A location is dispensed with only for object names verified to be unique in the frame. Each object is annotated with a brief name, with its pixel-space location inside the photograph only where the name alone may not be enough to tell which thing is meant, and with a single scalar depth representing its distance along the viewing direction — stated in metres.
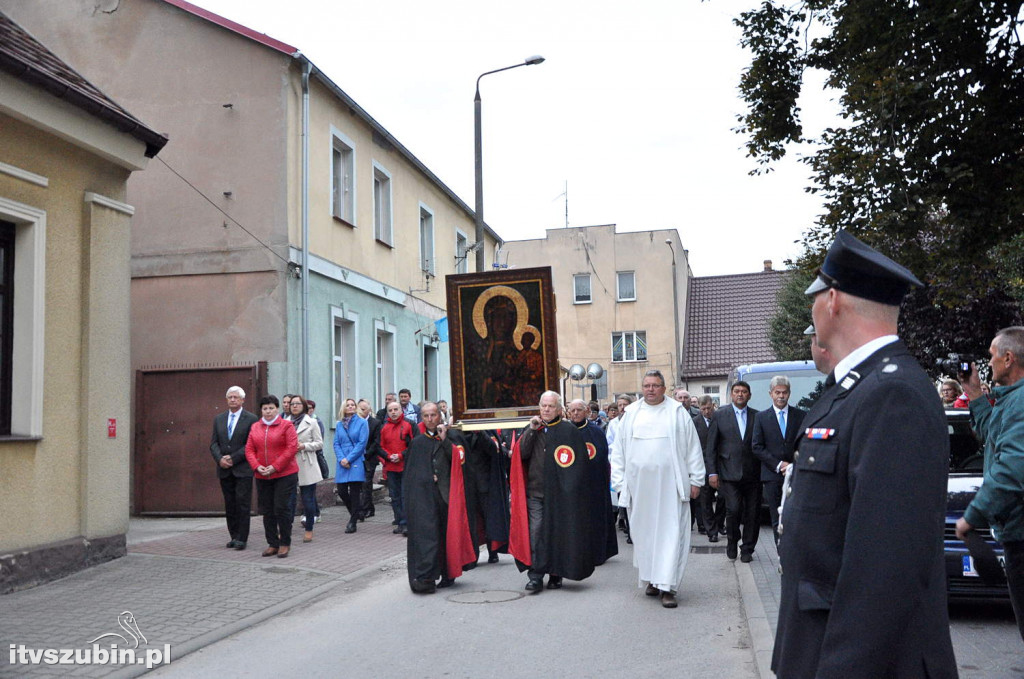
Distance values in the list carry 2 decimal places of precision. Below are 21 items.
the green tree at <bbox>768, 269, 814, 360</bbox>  37.38
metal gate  16.05
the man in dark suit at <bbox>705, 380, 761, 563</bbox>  11.36
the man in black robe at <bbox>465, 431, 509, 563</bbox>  10.59
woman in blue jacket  14.79
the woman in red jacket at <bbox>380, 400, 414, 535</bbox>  14.74
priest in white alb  9.06
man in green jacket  4.86
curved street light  18.66
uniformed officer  2.33
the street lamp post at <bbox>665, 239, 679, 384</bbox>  43.97
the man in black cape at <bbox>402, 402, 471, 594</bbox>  9.73
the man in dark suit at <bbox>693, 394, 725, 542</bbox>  13.74
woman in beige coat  13.51
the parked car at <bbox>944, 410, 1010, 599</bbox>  7.60
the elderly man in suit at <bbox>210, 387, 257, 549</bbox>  12.28
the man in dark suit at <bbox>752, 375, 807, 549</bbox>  11.00
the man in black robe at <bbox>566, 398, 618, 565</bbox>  10.49
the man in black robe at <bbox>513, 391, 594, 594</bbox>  9.80
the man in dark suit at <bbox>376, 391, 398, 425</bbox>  15.78
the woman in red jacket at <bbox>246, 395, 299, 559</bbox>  11.83
